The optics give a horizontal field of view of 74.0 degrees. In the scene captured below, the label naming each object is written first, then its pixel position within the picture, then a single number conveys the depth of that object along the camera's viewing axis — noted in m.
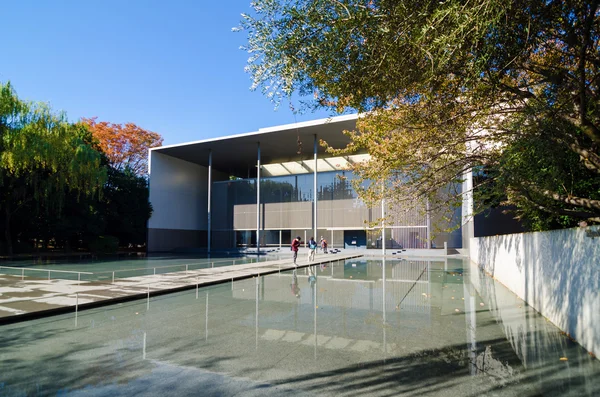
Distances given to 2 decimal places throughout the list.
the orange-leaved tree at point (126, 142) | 45.12
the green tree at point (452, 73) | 5.05
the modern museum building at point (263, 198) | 38.59
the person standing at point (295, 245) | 20.95
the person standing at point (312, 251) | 24.61
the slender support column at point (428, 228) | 34.50
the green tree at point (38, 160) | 26.89
